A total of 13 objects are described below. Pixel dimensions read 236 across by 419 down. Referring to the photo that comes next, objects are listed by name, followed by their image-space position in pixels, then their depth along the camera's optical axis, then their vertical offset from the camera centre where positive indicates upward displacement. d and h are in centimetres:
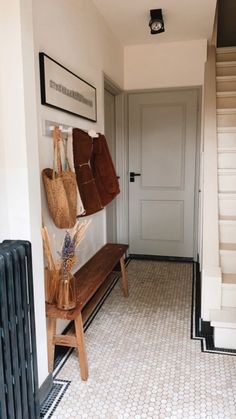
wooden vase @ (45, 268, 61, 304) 189 -65
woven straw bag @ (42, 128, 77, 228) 192 -14
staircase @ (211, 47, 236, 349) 218 -25
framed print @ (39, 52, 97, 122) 192 +50
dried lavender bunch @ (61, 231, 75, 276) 184 -48
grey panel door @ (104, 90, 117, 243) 375 +31
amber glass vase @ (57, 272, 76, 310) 184 -68
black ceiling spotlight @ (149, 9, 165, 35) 286 +121
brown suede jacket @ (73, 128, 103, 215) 241 -4
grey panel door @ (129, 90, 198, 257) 388 -7
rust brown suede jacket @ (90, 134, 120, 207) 285 -4
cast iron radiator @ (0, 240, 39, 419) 127 -67
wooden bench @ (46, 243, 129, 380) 186 -77
